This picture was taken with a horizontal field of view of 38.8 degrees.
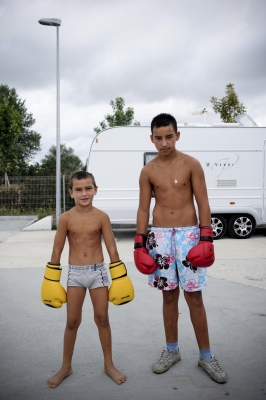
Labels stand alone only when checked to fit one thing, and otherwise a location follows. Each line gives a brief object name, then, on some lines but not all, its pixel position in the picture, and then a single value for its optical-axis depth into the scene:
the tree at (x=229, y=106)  15.51
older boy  2.78
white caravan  9.60
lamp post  12.14
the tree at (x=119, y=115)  17.00
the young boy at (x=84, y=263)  2.68
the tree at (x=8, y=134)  18.42
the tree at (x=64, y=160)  41.34
